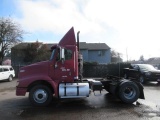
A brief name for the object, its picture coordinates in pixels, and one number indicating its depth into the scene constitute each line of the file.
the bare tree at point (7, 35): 18.49
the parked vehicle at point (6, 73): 12.95
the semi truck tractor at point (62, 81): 5.59
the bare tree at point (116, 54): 40.89
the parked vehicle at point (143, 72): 10.56
